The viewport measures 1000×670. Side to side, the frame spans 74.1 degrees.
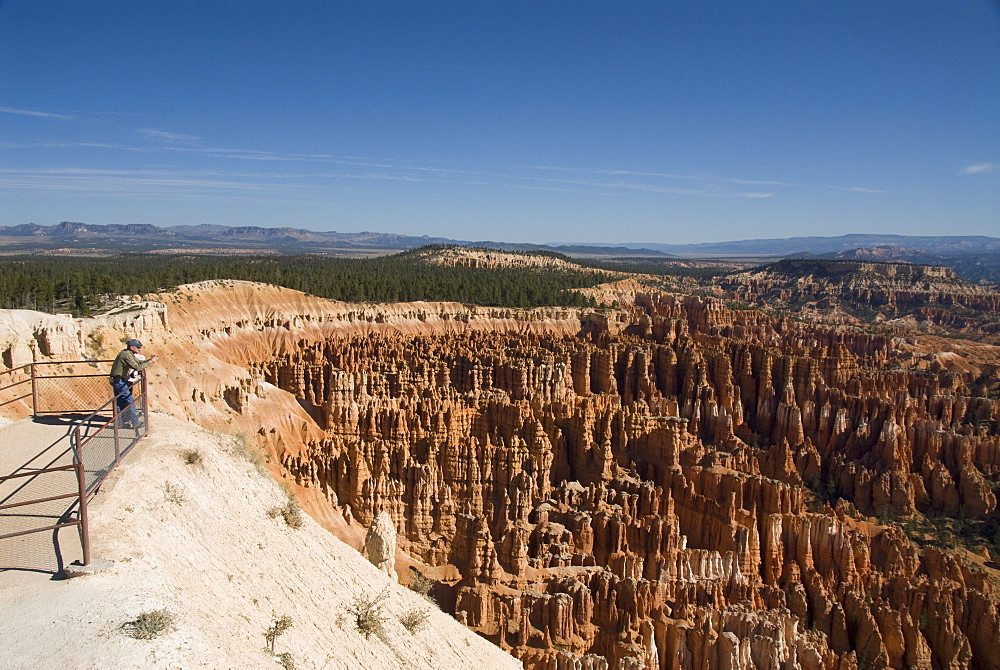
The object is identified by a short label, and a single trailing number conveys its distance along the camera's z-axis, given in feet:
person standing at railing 43.78
